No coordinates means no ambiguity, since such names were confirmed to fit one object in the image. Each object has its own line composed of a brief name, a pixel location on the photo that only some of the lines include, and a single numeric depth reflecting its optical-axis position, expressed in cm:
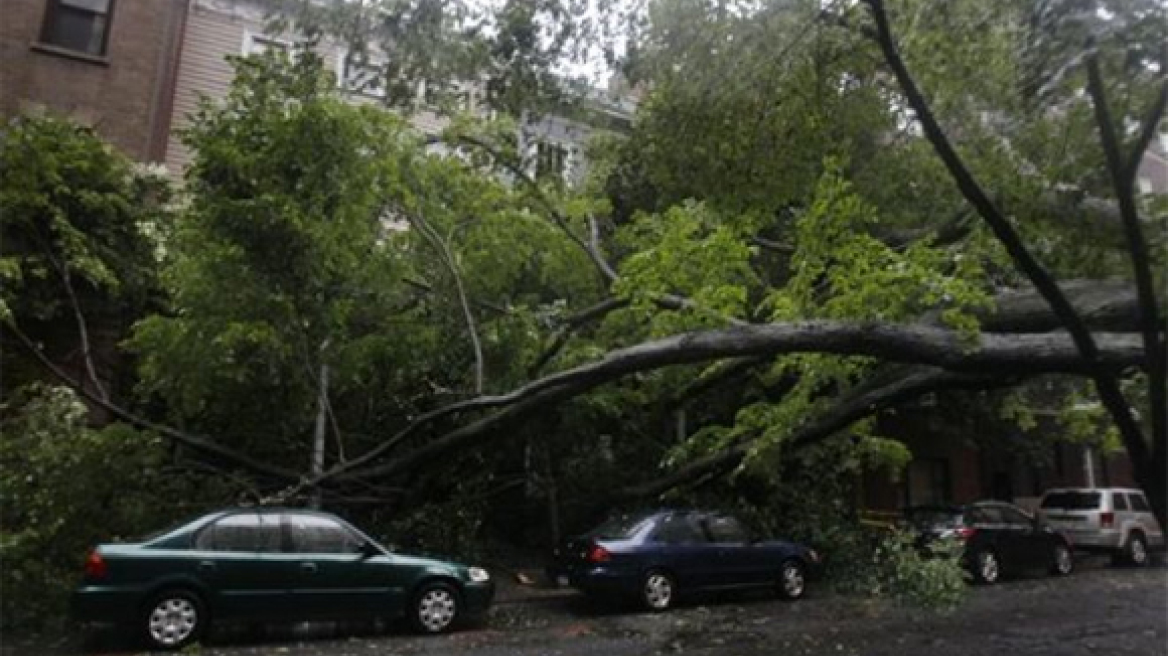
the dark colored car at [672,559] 1236
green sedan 921
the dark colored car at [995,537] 1655
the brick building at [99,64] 1608
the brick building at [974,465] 2192
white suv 2003
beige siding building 1841
